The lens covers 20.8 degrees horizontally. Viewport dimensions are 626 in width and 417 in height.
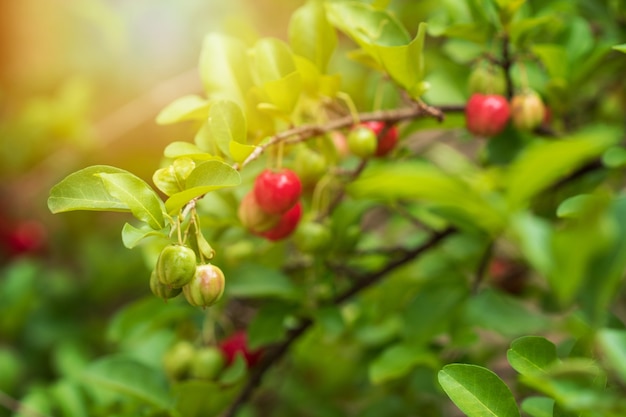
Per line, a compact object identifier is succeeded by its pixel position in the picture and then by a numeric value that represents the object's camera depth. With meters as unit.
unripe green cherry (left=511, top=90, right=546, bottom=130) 0.68
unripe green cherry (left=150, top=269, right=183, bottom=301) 0.60
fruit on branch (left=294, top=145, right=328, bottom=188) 0.68
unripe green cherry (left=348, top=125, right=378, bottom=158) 0.66
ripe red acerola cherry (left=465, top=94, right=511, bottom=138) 0.68
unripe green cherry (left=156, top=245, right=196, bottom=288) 0.59
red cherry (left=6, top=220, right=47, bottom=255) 1.14
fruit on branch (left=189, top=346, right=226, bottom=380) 0.71
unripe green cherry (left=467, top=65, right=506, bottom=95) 0.70
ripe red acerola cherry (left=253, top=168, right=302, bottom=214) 0.64
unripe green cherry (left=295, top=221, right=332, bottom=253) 0.69
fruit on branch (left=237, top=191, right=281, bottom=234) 0.65
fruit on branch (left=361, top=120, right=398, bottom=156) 0.69
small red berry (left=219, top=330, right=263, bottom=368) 0.74
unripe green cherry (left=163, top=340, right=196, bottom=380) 0.72
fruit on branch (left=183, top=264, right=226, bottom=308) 0.60
